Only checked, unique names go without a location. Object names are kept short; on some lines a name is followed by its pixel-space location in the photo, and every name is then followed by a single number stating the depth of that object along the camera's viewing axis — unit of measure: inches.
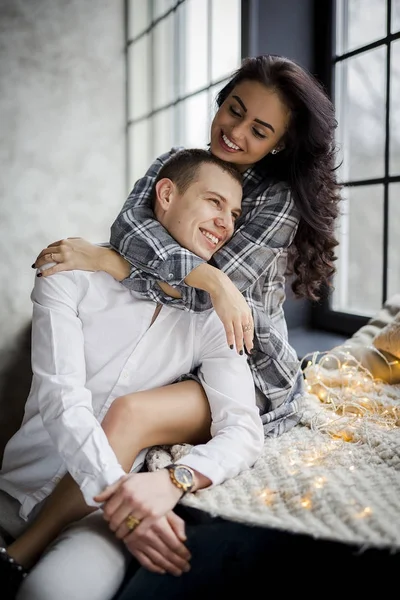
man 42.1
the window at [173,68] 115.7
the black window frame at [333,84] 88.2
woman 56.9
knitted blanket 41.1
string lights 45.6
